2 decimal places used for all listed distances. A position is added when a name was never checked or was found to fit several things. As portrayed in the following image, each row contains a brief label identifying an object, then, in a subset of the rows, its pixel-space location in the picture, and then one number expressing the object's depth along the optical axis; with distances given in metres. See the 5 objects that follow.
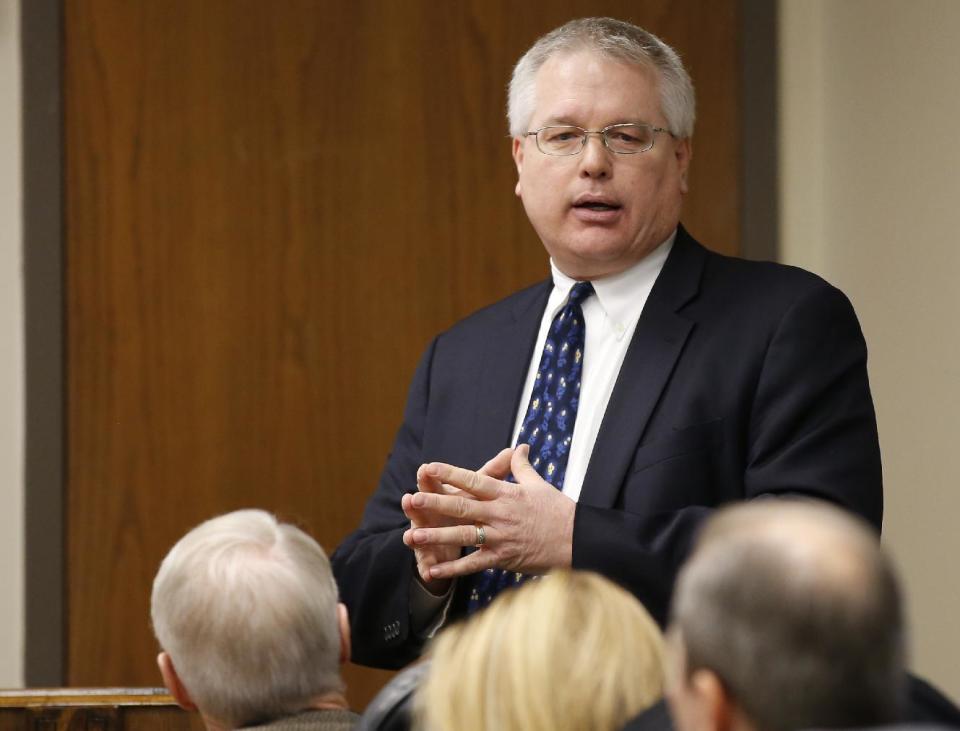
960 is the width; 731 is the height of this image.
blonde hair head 5.81
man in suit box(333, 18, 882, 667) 6.63
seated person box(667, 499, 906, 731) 4.93
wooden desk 6.66
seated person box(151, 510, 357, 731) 6.35
